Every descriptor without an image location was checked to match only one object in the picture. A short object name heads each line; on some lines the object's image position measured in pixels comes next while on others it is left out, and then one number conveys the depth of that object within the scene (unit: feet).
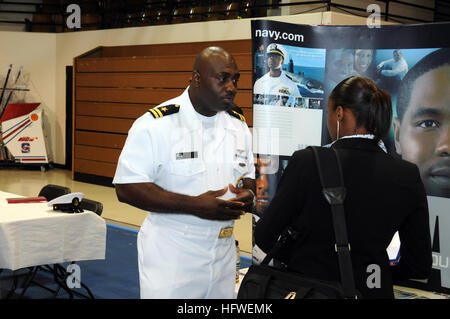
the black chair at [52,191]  15.26
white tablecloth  11.54
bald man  6.46
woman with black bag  5.54
